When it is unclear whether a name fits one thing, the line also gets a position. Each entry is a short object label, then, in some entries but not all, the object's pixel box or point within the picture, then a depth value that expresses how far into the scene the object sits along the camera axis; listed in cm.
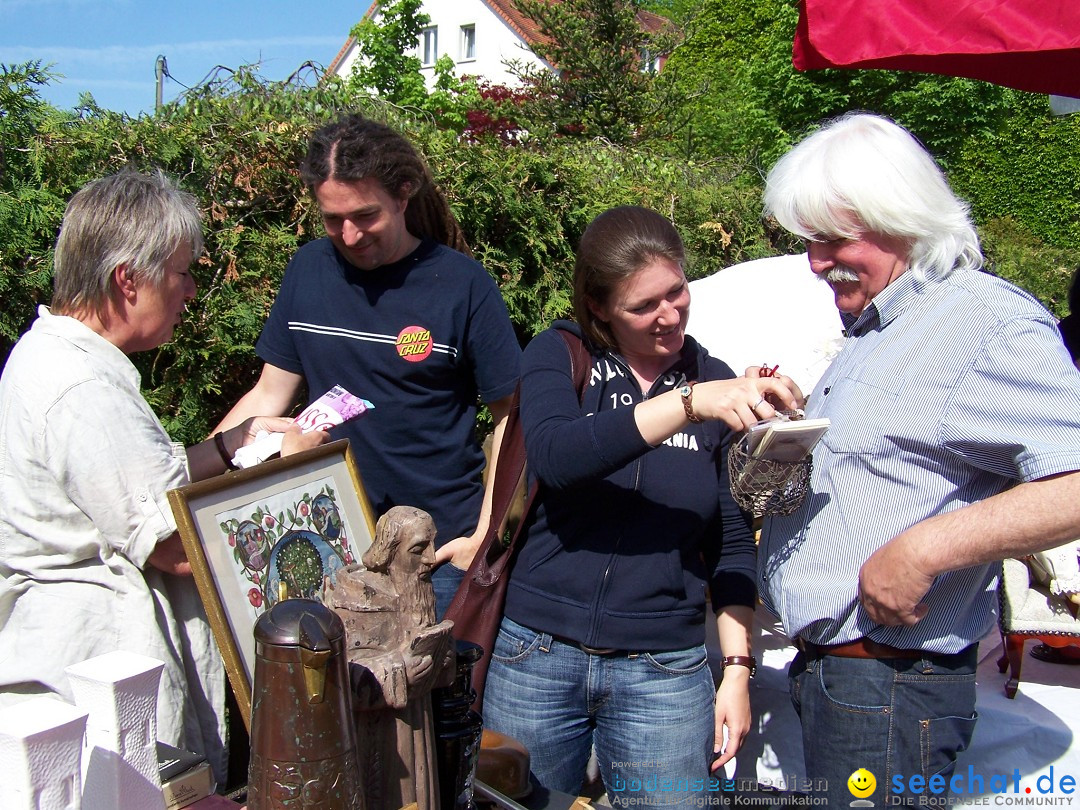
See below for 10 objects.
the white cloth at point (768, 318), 328
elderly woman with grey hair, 165
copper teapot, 118
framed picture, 153
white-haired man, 166
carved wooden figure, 134
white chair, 296
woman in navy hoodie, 203
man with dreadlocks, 246
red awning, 245
